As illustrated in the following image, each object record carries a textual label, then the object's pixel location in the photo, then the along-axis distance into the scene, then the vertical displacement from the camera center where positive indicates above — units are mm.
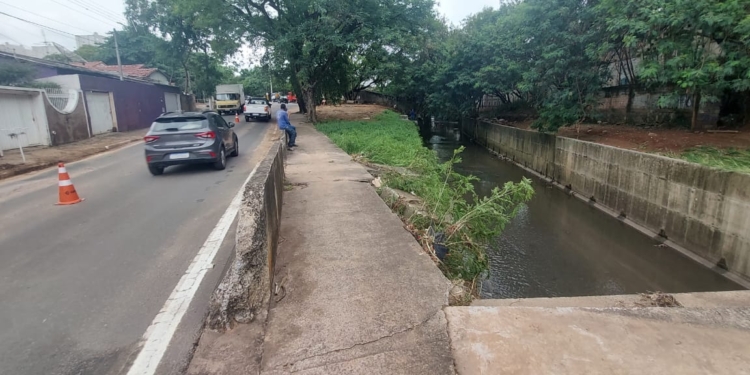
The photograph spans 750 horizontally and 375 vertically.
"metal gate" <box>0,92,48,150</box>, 13398 -276
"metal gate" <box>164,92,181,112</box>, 30423 +756
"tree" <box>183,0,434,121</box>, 20734 +4546
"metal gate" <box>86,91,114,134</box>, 19234 +27
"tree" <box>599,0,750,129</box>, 8664 +1458
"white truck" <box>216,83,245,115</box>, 37719 +928
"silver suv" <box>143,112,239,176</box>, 9594 -751
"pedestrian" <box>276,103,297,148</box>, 13523 -579
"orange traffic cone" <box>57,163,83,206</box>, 7379 -1442
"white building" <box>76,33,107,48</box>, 44000 +8338
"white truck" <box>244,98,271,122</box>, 29906 -50
